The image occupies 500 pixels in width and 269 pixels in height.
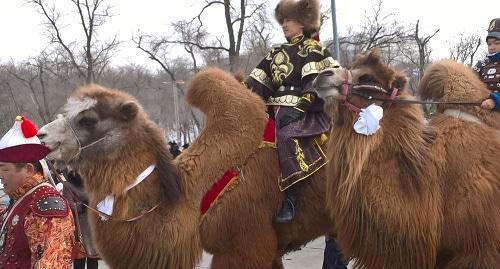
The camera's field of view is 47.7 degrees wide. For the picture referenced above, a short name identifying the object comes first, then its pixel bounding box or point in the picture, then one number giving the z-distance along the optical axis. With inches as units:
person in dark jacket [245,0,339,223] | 181.3
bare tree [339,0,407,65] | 1038.4
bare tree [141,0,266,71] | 953.5
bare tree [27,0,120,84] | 1131.9
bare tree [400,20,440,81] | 984.9
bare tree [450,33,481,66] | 1194.0
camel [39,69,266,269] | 163.6
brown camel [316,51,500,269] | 148.6
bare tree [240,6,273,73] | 1005.8
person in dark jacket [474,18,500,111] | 178.5
